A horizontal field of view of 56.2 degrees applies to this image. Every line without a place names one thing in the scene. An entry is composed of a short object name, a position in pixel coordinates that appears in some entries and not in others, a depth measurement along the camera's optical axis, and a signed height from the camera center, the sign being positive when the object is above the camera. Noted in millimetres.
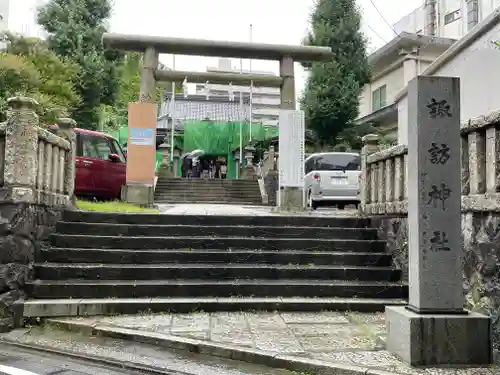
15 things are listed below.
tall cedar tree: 21781 +7076
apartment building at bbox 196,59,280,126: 52791 +15515
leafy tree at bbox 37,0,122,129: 19766 +7320
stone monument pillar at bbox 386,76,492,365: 4535 -279
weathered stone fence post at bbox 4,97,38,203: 6273 +872
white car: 14094 +1190
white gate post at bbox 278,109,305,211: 12844 +1524
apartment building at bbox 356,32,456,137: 21047 +7506
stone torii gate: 12992 +4417
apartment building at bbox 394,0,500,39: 20391 +10150
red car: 12148 +1330
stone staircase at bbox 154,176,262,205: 19141 +1146
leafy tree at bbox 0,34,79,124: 9680 +3194
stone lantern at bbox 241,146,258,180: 23203 +2514
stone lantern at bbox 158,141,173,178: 23616 +2797
